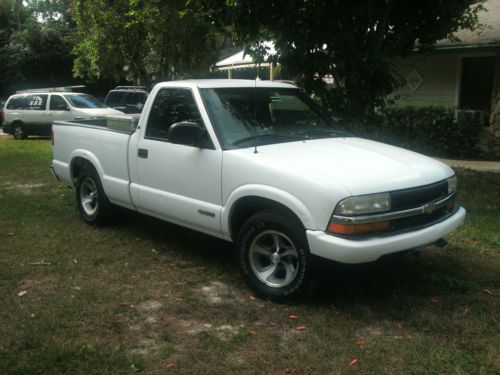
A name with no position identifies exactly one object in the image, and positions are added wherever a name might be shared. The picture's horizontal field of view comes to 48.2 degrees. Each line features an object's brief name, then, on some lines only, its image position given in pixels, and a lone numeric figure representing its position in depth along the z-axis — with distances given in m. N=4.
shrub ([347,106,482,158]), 12.57
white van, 18.98
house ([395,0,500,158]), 12.48
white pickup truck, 4.03
